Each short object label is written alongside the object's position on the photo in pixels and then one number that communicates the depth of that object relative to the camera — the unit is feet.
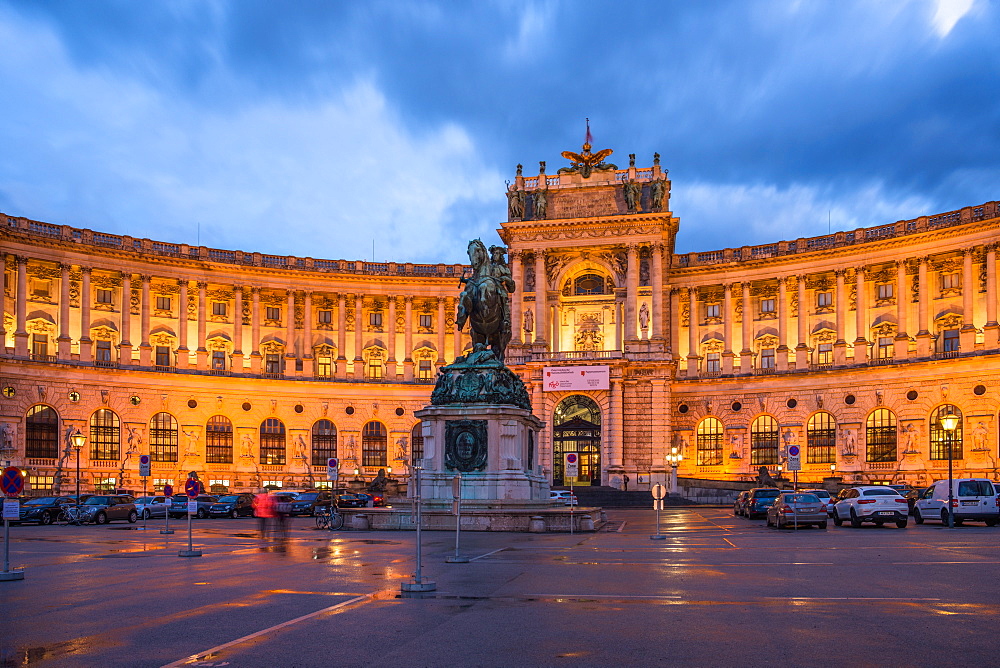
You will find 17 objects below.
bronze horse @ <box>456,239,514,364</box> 113.80
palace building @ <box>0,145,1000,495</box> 234.79
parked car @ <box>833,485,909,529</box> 122.11
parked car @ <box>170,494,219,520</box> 177.99
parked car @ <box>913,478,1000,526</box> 125.80
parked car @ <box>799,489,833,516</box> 151.23
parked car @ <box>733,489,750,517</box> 159.33
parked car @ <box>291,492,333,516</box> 185.06
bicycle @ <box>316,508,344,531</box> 116.16
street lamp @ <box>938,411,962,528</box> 132.67
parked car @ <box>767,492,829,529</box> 118.42
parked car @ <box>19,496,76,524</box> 156.66
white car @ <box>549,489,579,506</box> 167.02
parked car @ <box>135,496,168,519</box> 168.96
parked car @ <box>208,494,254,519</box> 177.99
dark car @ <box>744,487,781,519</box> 149.69
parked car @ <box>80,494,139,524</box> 158.92
